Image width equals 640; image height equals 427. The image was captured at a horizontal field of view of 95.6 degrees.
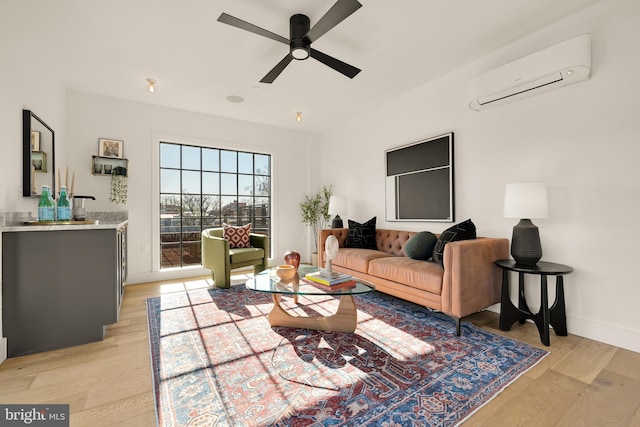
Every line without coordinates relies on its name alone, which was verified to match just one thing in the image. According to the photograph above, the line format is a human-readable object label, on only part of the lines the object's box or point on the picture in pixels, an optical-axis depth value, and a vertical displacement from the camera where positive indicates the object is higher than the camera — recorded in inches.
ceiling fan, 77.0 +54.3
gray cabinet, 83.2 -21.8
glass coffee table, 85.9 -29.0
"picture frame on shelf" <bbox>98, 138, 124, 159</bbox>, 157.5 +37.0
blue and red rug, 59.0 -40.0
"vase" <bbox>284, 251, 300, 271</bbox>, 106.6 -16.2
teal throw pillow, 124.0 -13.9
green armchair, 149.1 -22.3
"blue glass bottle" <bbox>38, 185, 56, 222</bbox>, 94.3 +2.4
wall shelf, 155.3 +27.8
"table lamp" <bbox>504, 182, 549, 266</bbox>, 94.0 -0.3
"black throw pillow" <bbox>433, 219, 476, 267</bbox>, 110.2 -8.3
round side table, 88.9 -30.6
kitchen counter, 83.6 -3.0
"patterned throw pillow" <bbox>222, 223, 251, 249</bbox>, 170.2 -12.6
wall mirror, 101.0 +23.2
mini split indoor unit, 91.2 +48.3
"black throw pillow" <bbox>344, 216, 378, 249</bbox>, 162.1 -12.4
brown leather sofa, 94.8 -23.4
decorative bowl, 95.1 -19.3
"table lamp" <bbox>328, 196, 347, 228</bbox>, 187.0 +4.5
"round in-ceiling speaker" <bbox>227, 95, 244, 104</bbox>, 159.5 +65.0
